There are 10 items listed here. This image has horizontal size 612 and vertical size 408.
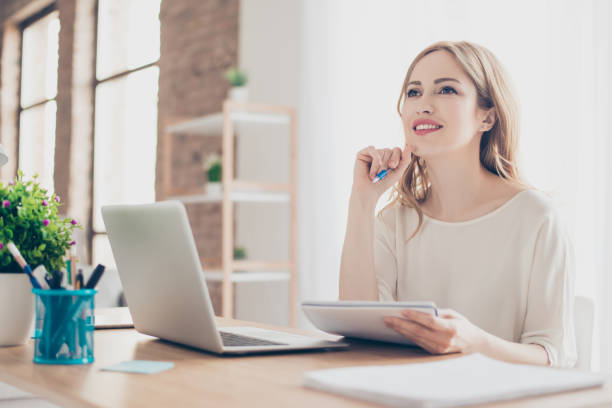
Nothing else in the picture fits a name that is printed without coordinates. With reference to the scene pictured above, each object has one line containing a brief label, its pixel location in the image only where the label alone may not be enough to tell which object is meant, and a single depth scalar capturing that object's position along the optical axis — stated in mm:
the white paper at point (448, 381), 717
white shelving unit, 3621
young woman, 1545
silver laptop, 1016
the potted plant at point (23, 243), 1149
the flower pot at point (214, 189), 3754
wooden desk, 762
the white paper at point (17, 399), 1291
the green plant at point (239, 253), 3982
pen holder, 999
